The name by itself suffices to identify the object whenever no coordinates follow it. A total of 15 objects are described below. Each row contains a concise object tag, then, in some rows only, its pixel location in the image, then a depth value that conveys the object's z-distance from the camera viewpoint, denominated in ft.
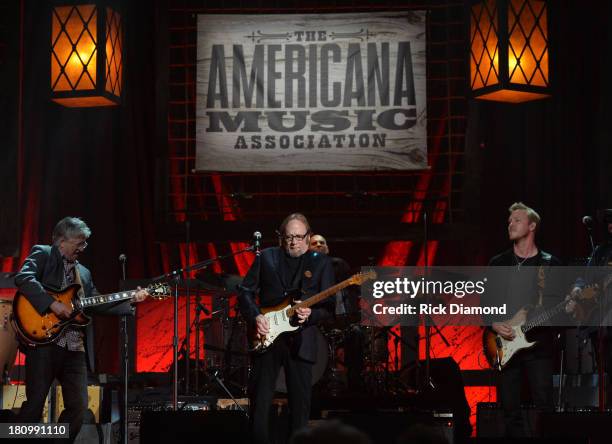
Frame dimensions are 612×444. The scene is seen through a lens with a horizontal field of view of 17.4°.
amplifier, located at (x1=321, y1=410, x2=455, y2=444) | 43.37
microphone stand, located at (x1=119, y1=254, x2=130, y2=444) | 50.24
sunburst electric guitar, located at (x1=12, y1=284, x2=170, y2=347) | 48.85
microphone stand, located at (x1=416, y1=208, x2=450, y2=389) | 59.16
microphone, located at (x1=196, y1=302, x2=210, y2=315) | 62.51
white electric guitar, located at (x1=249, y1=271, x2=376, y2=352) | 45.69
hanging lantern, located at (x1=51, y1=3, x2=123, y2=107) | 53.67
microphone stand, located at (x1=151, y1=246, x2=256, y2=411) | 53.19
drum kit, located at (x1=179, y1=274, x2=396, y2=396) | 62.11
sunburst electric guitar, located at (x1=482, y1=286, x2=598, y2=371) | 49.23
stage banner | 66.59
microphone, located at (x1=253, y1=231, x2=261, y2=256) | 53.14
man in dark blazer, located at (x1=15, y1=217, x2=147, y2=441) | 48.27
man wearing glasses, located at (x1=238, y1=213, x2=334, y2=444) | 45.23
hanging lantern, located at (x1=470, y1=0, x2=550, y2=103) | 53.04
